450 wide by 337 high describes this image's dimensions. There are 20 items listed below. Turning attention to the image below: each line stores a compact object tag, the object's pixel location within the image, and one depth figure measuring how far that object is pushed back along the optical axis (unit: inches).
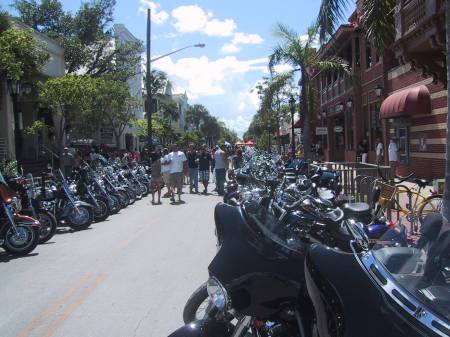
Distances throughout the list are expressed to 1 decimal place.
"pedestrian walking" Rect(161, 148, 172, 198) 711.7
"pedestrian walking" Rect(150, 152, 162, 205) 706.1
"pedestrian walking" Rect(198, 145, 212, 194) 829.8
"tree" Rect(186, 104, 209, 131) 4790.8
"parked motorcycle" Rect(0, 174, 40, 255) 360.2
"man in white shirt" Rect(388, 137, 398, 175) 834.0
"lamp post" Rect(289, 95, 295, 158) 1287.8
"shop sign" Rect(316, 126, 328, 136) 1277.1
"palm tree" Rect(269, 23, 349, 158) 966.4
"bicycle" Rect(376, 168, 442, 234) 366.3
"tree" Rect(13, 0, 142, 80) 1430.9
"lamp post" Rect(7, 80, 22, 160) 729.0
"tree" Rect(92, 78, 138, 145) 1096.2
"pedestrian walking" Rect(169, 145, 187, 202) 697.0
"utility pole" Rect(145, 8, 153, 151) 1132.8
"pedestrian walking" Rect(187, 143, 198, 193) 824.3
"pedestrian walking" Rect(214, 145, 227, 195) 807.5
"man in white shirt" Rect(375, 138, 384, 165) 950.4
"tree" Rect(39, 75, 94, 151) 737.6
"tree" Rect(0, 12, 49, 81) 607.5
